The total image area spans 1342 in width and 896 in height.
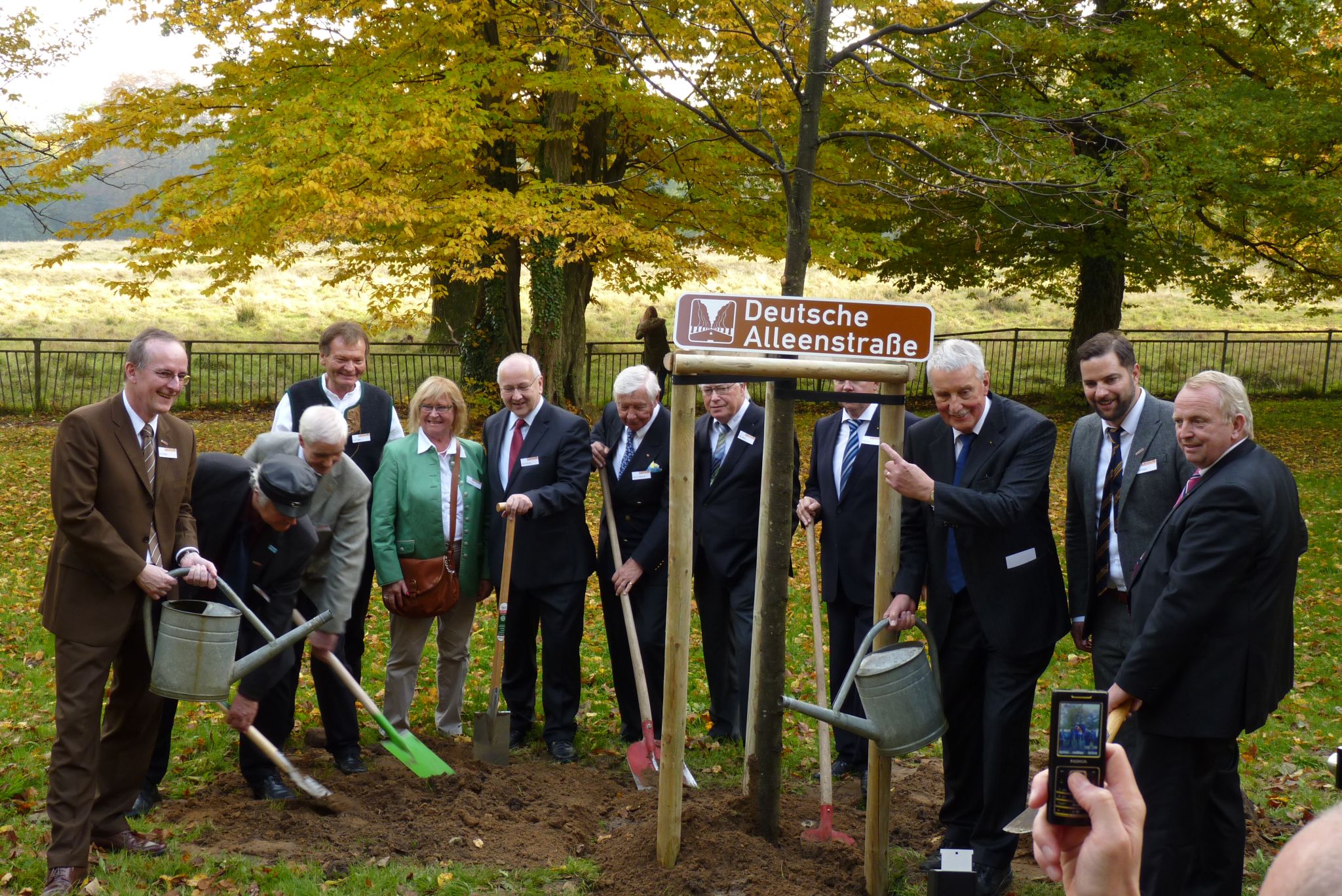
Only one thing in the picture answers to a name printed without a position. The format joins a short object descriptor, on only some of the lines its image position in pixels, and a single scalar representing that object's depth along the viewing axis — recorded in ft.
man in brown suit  13.37
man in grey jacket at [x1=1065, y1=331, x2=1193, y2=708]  14.15
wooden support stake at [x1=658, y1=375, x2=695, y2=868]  13.79
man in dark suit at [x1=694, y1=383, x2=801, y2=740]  19.11
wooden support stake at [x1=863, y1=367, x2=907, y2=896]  13.78
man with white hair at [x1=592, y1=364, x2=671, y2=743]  18.93
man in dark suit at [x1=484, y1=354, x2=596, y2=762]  18.93
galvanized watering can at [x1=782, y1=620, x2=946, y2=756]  12.56
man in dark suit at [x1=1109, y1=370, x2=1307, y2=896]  11.59
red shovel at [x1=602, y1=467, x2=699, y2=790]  17.56
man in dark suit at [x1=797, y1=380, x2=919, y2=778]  17.78
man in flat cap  15.38
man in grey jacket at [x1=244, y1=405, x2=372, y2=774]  15.96
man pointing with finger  14.07
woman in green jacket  18.28
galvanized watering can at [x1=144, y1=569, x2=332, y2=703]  13.67
